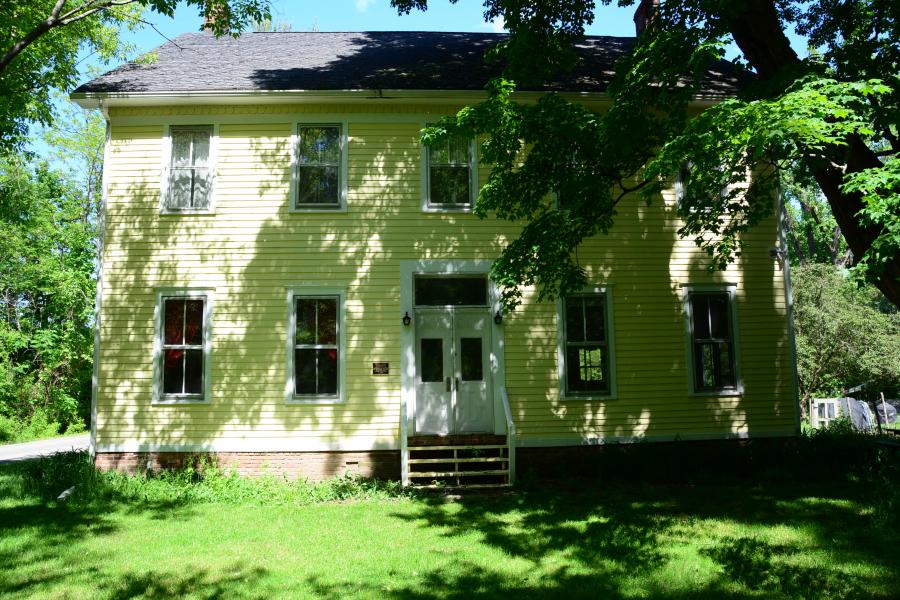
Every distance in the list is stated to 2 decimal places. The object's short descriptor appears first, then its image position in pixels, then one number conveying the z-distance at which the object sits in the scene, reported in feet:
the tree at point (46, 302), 82.48
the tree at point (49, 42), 34.27
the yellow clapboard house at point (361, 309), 35.91
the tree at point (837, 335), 71.97
